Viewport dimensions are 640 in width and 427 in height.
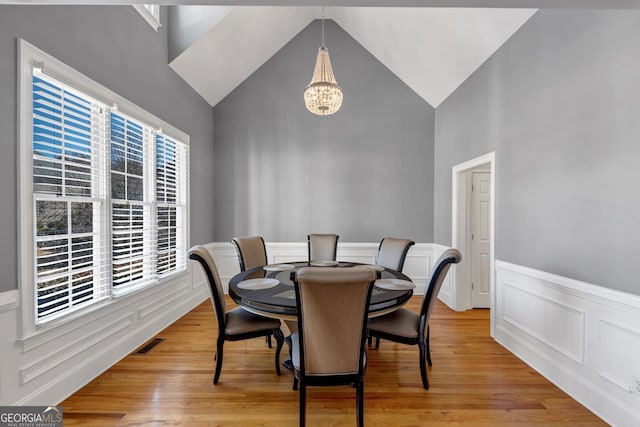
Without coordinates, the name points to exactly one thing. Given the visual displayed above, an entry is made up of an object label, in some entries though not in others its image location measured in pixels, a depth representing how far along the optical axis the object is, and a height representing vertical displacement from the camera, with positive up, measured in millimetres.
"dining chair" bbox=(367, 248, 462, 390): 2168 -872
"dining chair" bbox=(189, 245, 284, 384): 2205 -867
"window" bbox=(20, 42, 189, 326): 1881 +155
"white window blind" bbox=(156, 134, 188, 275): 3387 +118
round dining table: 1818 -570
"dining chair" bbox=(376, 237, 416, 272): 3178 -470
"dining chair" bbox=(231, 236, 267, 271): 3201 -464
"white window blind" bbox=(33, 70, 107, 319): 1923 +113
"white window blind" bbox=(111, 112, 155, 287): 2641 +87
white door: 4090 -381
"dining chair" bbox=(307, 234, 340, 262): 3791 -475
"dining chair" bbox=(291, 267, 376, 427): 1543 -638
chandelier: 3045 +1267
